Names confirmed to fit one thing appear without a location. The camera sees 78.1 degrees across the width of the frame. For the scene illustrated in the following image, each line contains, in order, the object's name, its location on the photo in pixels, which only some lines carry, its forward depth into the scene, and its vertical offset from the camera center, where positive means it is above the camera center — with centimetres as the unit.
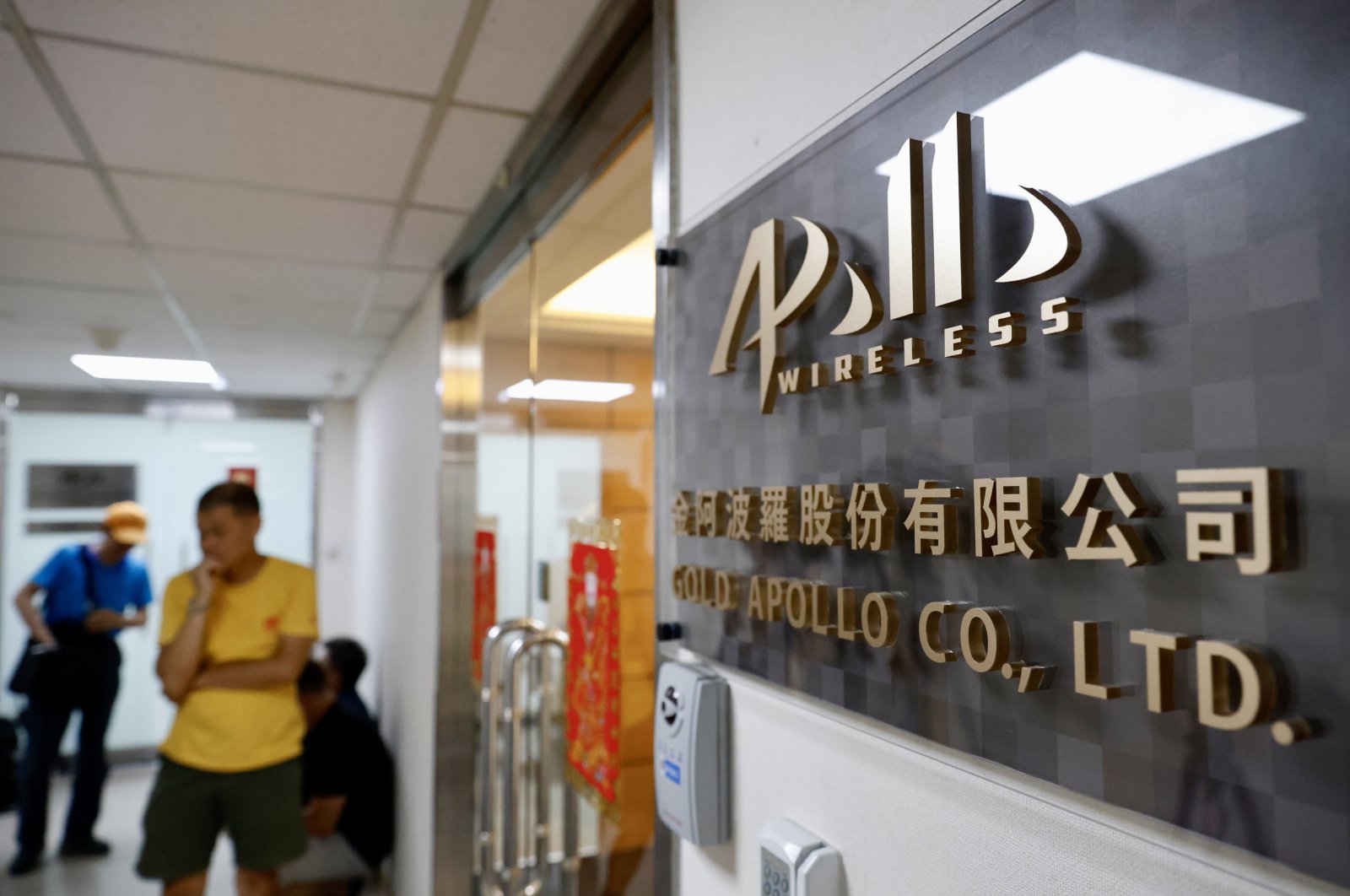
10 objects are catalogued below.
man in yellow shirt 313 -84
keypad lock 81 -37
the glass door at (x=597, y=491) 147 -1
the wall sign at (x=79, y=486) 655 +2
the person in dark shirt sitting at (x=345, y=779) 414 -147
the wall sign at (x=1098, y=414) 43 +5
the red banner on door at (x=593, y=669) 158 -37
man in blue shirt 466 -97
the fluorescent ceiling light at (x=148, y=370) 543 +82
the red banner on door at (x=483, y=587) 269 -33
